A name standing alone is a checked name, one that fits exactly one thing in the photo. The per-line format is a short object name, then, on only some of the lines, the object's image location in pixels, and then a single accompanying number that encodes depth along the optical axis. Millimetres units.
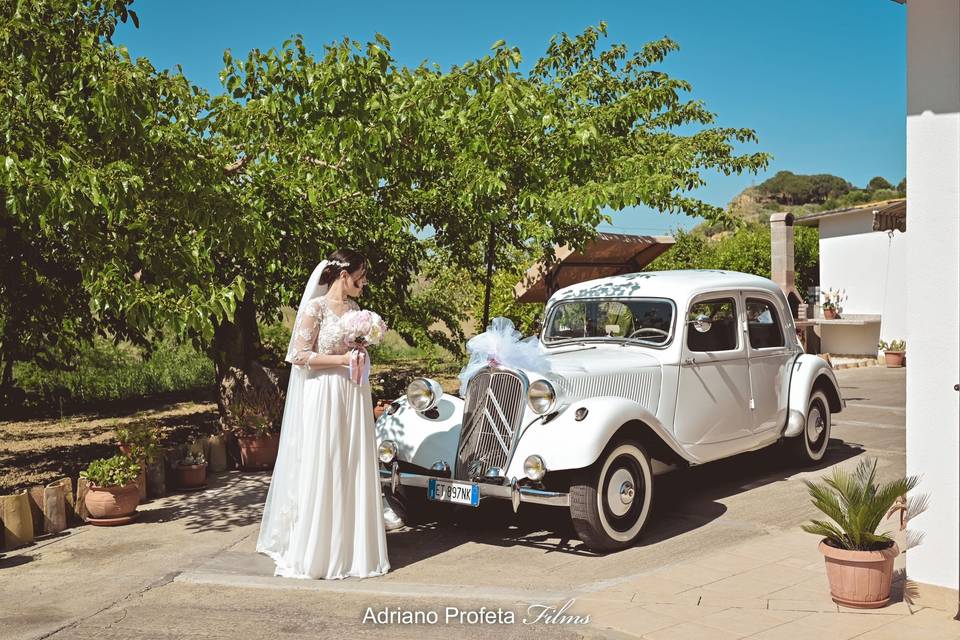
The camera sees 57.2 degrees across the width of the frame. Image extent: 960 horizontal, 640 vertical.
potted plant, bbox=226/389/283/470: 9398
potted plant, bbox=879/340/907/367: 20047
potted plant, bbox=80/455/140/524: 7152
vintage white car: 6180
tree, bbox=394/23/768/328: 7867
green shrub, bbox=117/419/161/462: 7969
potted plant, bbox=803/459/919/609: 4637
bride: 5734
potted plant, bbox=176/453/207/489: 8477
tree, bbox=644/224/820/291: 26250
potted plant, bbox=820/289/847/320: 22344
